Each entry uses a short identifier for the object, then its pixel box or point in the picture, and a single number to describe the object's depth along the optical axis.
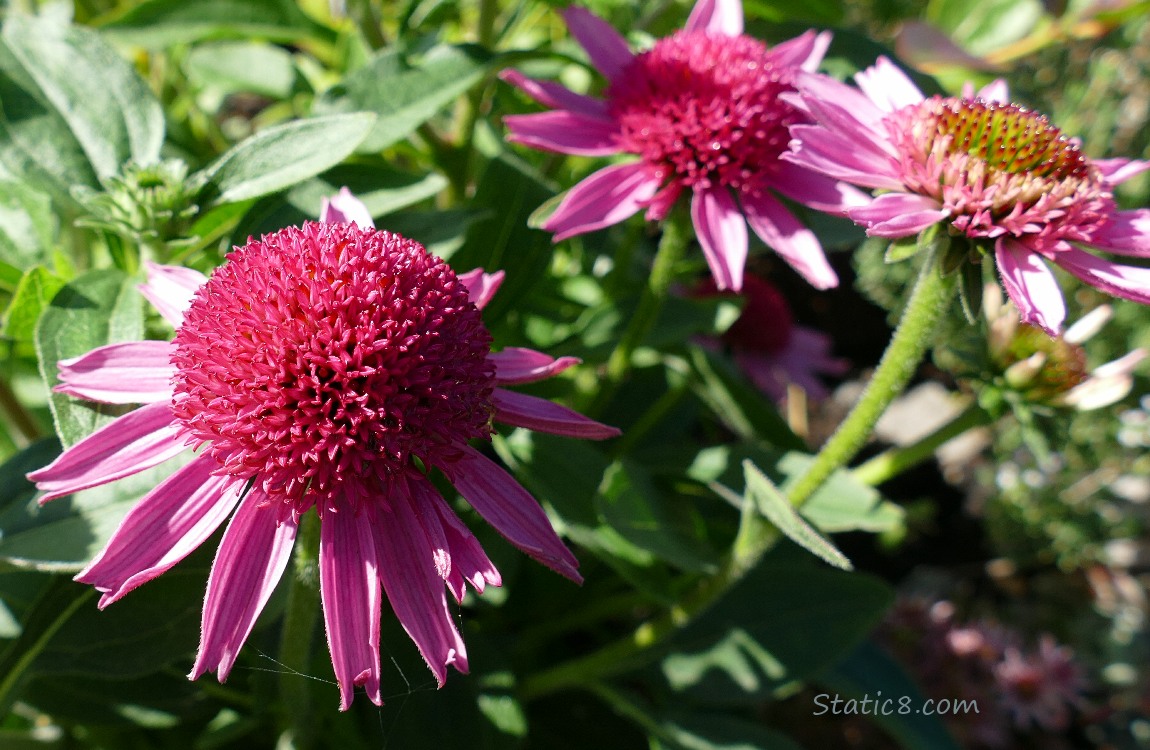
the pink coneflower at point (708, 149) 0.30
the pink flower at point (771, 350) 0.45
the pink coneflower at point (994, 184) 0.26
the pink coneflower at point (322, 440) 0.24
